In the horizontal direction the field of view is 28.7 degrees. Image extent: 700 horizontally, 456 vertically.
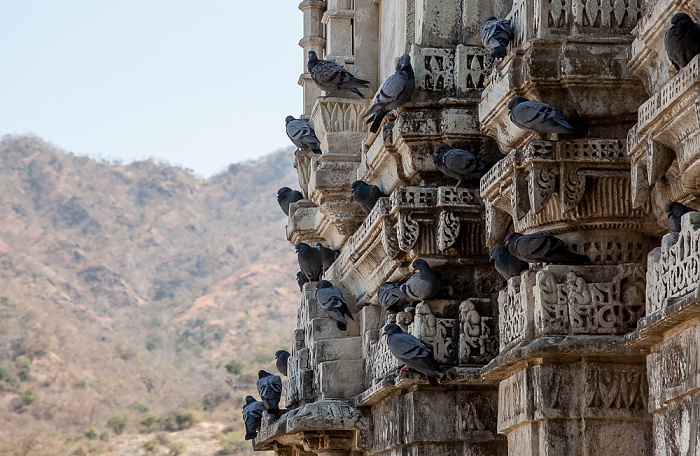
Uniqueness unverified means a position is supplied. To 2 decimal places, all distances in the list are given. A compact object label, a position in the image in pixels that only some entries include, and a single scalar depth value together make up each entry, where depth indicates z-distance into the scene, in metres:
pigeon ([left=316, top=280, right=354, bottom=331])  12.38
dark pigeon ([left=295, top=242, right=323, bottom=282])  14.05
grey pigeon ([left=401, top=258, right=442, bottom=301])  10.07
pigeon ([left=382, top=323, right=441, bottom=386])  9.76
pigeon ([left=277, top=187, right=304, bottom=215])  15.79
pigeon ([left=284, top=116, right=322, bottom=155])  13.30
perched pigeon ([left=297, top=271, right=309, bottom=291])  15.06
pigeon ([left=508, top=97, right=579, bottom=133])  8.23
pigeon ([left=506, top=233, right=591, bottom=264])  8.11
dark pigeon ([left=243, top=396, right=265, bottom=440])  16.02
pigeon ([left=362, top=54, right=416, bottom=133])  10.20
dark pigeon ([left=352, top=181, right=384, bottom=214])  11.55
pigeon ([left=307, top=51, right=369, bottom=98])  12.55
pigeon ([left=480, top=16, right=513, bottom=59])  8.83
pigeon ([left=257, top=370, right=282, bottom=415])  14.84
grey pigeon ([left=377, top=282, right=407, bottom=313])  10.75
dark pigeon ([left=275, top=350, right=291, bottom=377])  16.33
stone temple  6.88
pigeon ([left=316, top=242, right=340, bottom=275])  14.05
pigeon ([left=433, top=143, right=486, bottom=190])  9.95
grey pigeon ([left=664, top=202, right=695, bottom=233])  6.75
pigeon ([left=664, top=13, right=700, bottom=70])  6.50
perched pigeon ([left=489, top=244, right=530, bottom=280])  8.84
